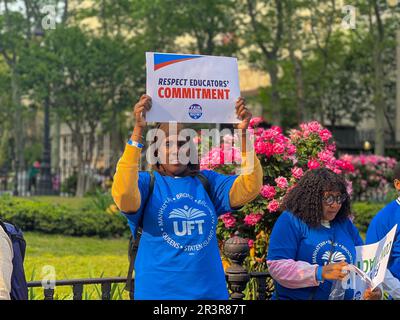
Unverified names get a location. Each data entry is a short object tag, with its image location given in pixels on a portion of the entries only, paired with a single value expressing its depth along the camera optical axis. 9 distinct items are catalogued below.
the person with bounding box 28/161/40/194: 28.81
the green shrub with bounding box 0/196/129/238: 14.62
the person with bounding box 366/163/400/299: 4.44
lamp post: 25.59
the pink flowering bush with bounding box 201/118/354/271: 6.42
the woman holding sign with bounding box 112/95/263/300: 3.71
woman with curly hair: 4.10
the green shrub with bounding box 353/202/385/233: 16.15
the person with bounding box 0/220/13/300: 3.37
